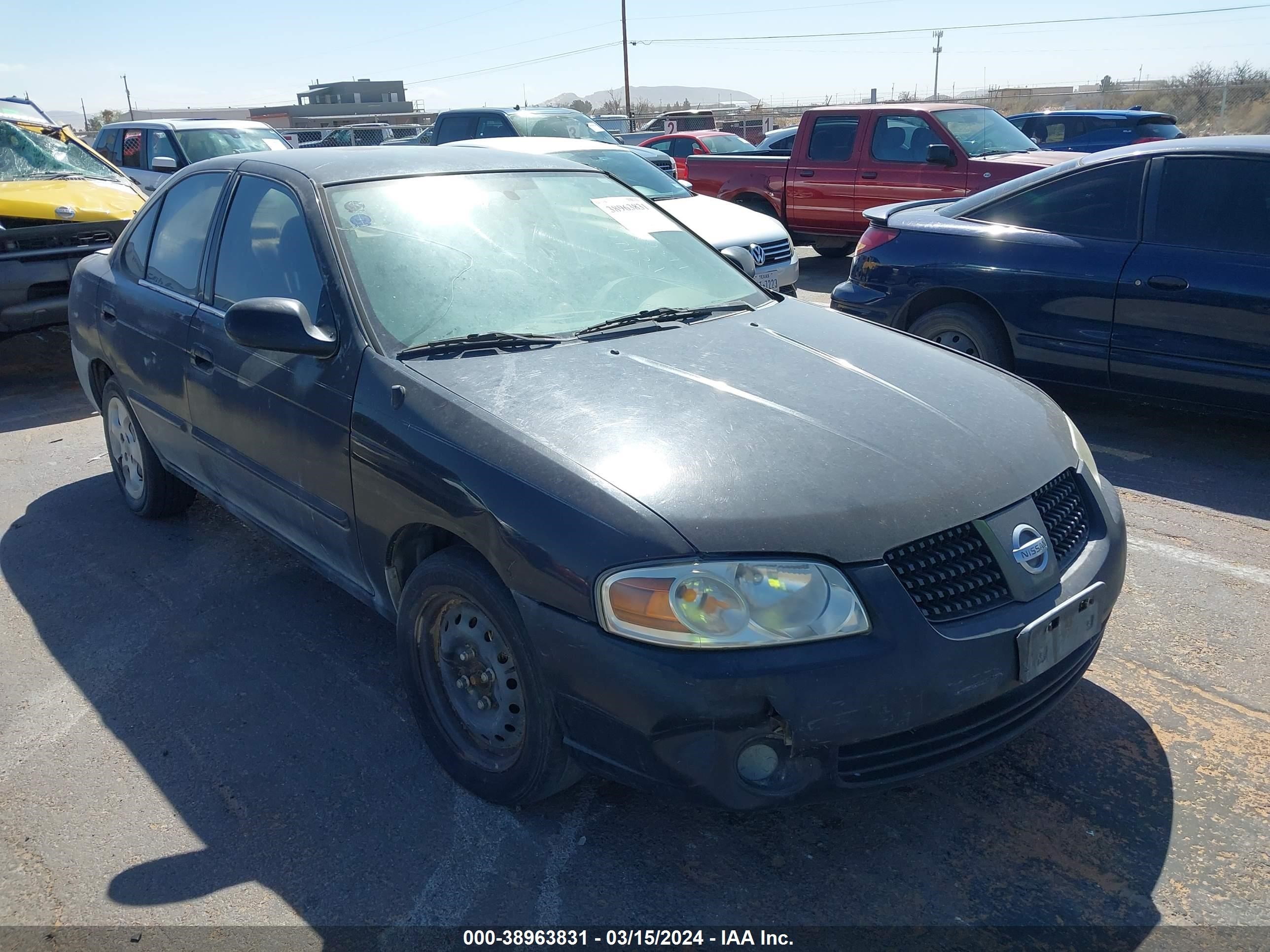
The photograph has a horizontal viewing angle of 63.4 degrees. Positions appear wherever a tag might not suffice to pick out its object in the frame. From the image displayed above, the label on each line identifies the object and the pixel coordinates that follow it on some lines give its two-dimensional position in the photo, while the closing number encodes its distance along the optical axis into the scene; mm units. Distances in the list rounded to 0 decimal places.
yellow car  7418
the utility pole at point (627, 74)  45059
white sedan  8672
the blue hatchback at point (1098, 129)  15336
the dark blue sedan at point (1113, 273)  5082
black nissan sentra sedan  2307
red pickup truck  10047
